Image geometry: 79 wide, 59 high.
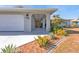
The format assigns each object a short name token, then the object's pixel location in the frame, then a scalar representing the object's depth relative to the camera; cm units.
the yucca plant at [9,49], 179
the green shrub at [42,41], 201
